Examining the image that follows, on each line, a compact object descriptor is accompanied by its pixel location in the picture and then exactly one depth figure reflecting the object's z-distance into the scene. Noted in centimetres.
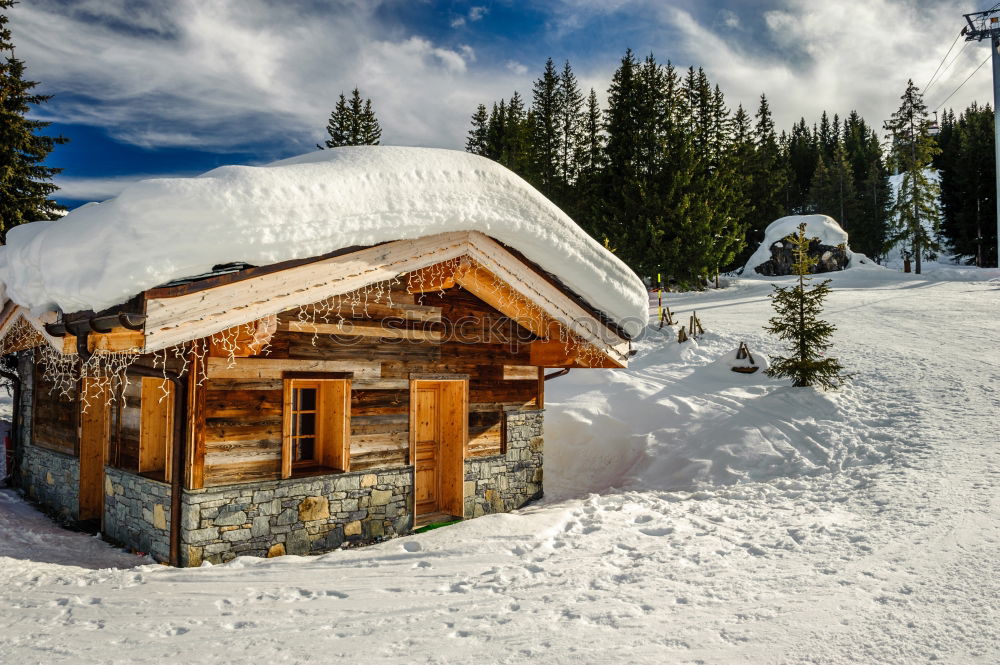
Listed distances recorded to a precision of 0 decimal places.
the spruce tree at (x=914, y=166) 3816
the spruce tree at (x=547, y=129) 3906
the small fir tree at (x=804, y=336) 1223
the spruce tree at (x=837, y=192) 4791
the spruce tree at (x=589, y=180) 3038
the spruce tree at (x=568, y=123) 4097
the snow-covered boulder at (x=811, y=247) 3581
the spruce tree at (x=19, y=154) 1769
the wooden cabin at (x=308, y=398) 566
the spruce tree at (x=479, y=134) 4031
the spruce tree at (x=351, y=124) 3738
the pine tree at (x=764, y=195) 4706
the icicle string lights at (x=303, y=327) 593
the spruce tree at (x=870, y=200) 4731
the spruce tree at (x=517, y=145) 3578
